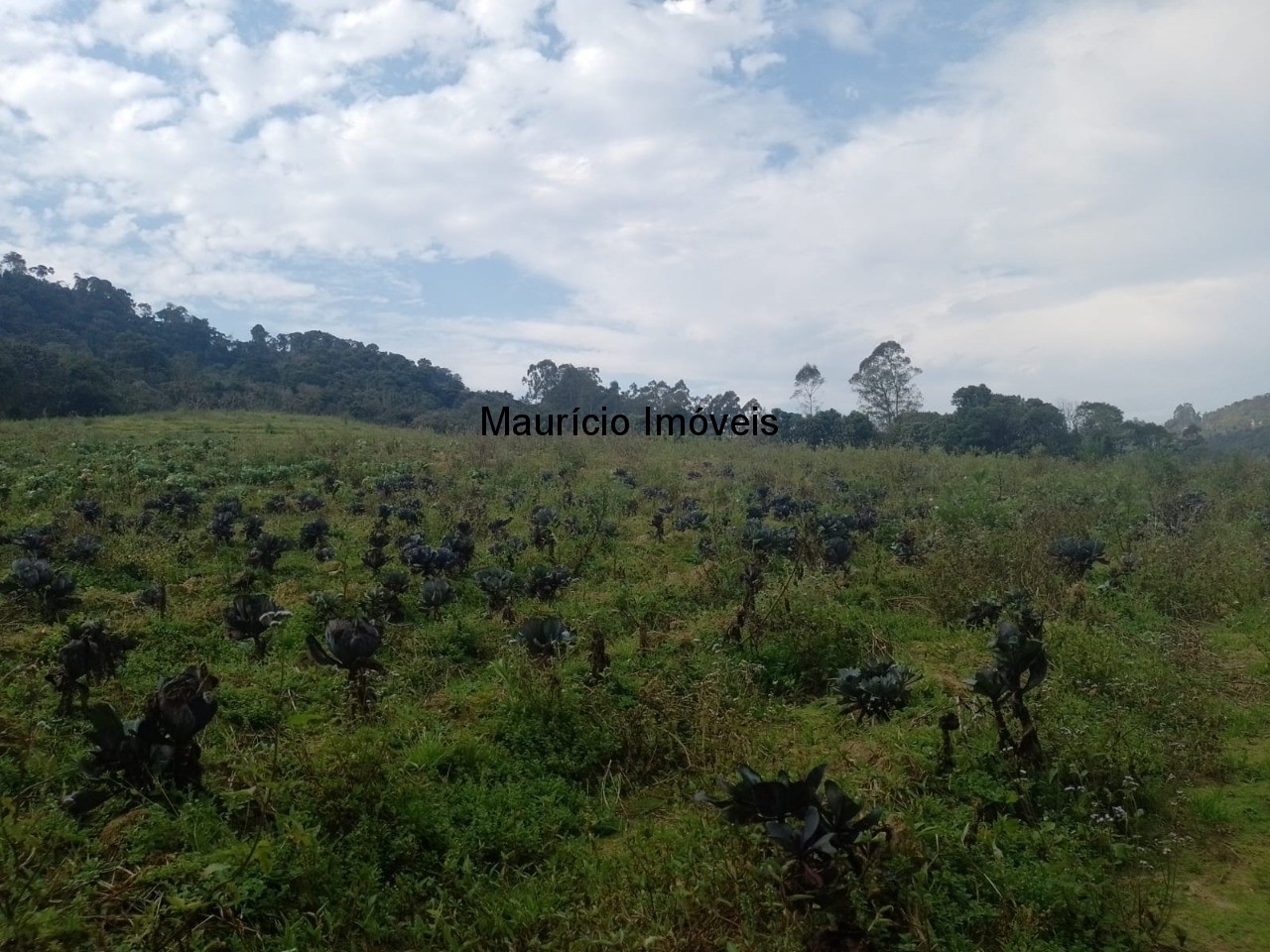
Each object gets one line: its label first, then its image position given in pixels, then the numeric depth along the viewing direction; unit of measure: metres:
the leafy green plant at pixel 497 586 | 6.21
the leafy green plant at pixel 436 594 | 6.04
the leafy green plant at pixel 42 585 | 5.32
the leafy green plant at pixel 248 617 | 4.63
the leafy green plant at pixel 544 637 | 4.65
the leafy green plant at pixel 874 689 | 4.16
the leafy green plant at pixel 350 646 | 3.89
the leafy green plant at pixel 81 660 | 3.80
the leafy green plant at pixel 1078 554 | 7.03
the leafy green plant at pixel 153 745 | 2.97
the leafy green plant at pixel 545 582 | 6.52
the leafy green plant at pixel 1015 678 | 3.61
